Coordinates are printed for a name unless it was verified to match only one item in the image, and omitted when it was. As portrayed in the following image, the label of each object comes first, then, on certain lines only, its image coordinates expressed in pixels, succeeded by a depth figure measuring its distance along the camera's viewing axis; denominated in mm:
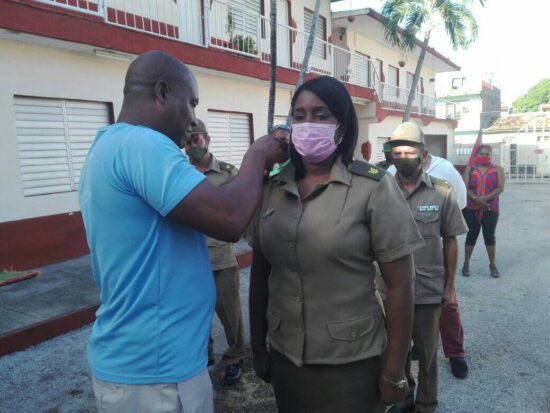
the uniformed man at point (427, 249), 2547
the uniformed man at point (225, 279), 3221
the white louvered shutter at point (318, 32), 12695
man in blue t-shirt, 1196
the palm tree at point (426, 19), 13461
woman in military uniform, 1482
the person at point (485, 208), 5812
